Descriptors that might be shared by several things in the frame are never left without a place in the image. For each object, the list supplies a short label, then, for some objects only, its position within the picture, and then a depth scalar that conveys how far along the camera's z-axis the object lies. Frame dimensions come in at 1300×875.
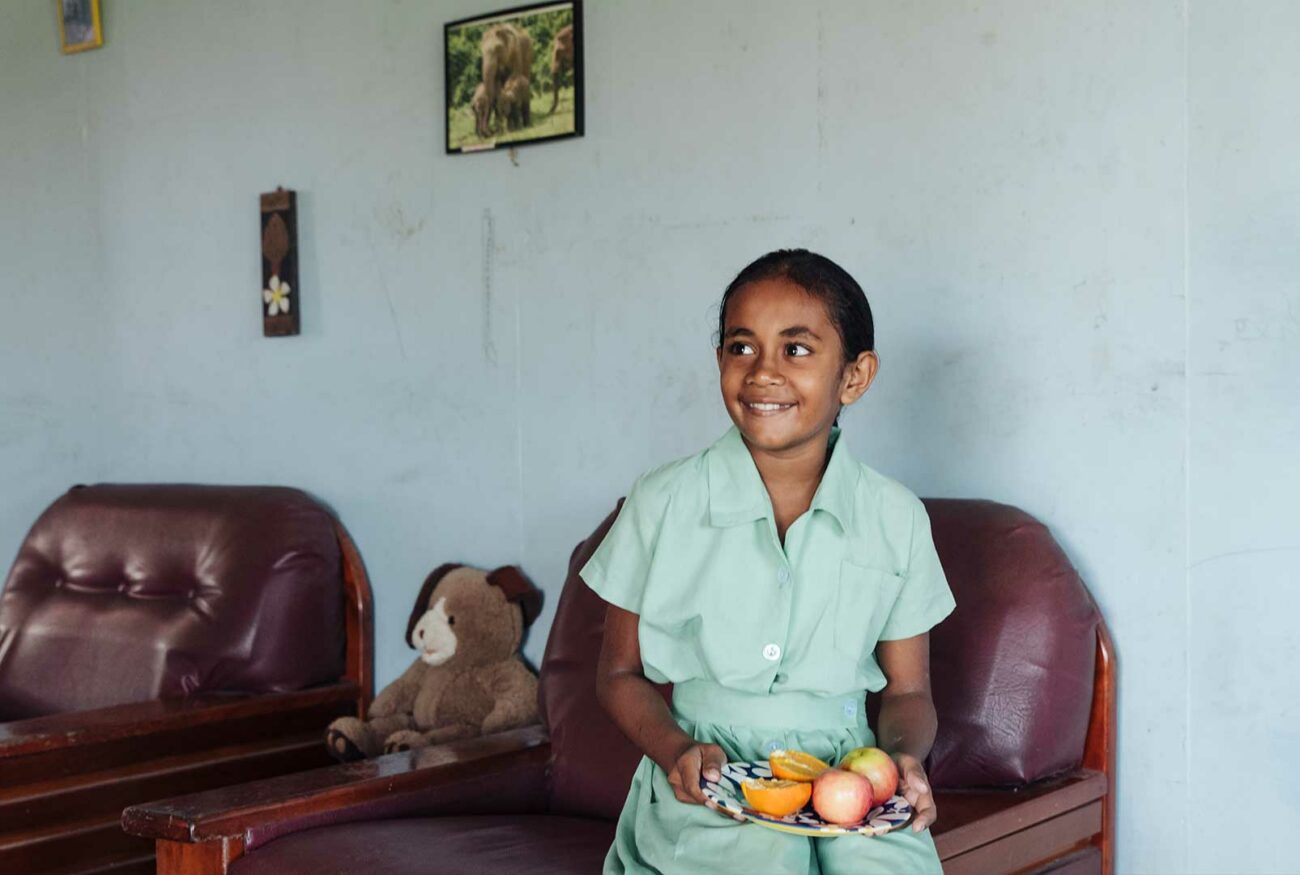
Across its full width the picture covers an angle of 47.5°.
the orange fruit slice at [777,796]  1.42
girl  1.65
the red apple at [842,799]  1.40
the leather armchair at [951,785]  1.90
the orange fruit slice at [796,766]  1.48
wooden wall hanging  3.15
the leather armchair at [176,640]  2.52
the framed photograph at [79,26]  3.48
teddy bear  2.68
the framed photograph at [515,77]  2.73
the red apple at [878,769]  1.45
